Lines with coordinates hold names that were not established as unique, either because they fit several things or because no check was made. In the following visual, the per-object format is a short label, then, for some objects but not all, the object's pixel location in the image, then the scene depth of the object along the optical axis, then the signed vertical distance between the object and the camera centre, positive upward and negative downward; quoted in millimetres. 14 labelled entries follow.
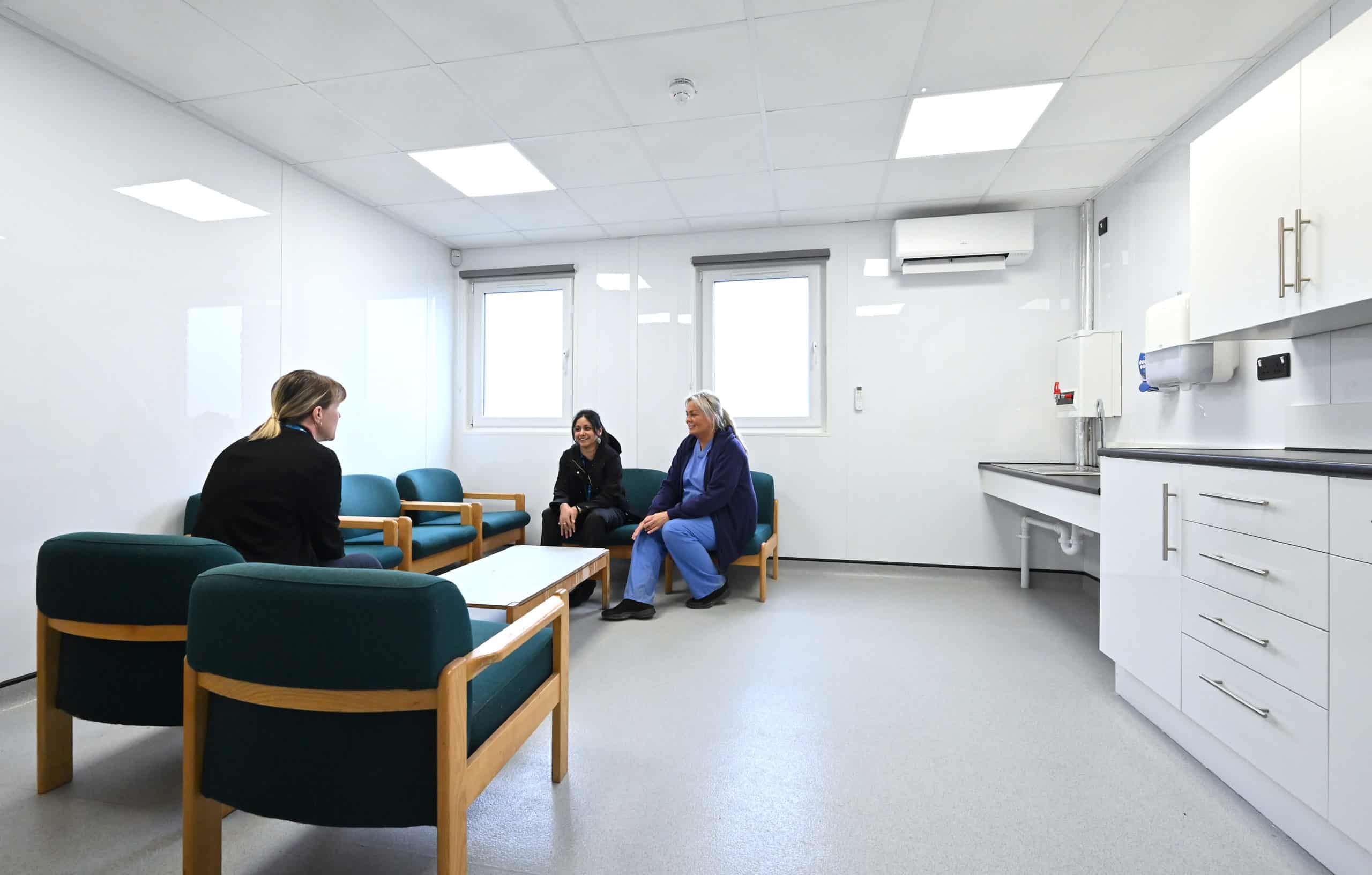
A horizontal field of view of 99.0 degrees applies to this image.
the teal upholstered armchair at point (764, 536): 3654 -642
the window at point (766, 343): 4582 +750
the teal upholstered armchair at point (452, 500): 4078 -503
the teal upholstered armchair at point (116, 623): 1456 -478
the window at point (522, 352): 4988 +737
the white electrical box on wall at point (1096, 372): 3684 +427
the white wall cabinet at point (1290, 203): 1612 +743
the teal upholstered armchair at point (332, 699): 1058 -494
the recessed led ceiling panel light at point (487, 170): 3389 +1630
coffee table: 2105 -594
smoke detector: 2680 +1611
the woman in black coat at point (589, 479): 3701 -281
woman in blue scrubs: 3391 -503
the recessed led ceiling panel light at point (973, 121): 2807 +1626
